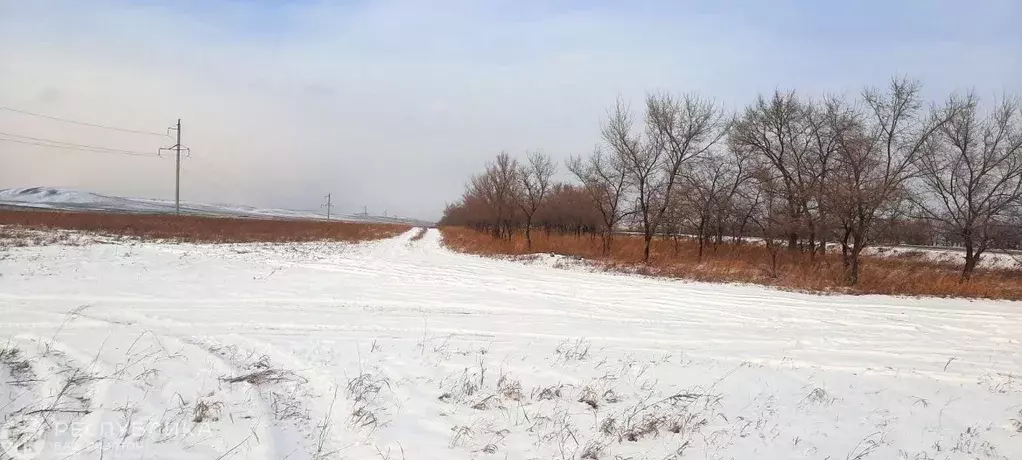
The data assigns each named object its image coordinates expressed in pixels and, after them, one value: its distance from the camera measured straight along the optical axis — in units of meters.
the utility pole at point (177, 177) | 44.19
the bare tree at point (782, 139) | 27.02
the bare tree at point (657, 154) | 25.66
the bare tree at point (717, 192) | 28.45
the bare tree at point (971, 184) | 22.38
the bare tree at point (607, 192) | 29.22
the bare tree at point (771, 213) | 20.05
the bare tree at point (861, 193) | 16.14
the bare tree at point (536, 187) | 39.03
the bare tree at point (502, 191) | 43.34
